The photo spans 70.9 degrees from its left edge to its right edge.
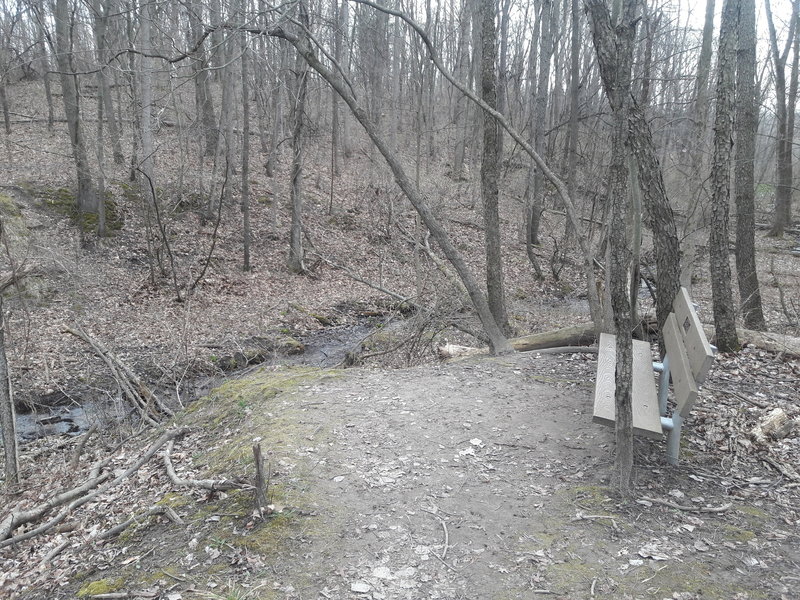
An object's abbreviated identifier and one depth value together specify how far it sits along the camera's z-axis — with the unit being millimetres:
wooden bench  3717
